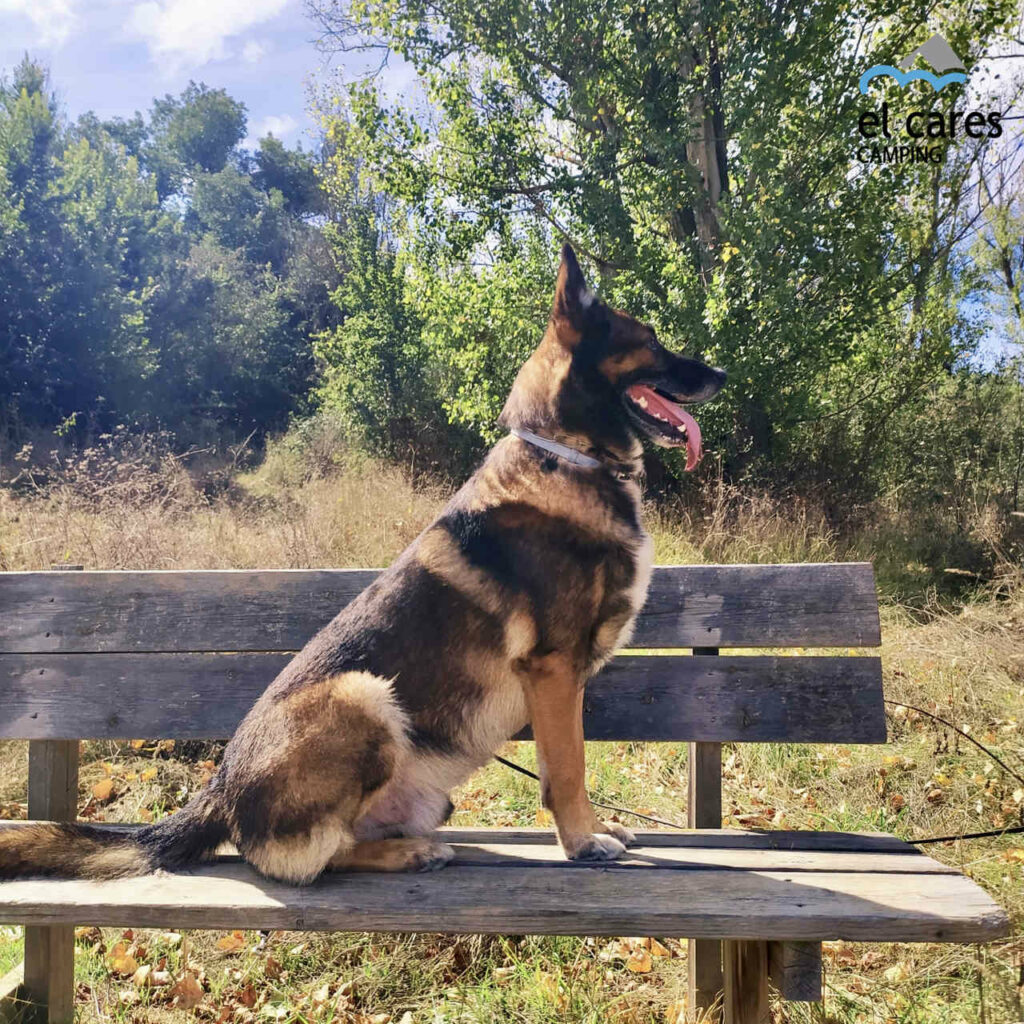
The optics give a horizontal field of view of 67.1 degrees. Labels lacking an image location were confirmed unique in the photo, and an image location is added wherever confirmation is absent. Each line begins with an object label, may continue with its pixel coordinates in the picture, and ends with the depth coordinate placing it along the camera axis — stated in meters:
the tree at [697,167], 7.23
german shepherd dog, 1.91
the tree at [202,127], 32.34
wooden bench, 1.85
